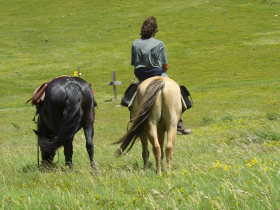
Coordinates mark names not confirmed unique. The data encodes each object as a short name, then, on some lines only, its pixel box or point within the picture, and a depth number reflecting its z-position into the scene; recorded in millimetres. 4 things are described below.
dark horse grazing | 13492
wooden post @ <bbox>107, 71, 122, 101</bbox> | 50300
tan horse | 12266
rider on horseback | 13680
